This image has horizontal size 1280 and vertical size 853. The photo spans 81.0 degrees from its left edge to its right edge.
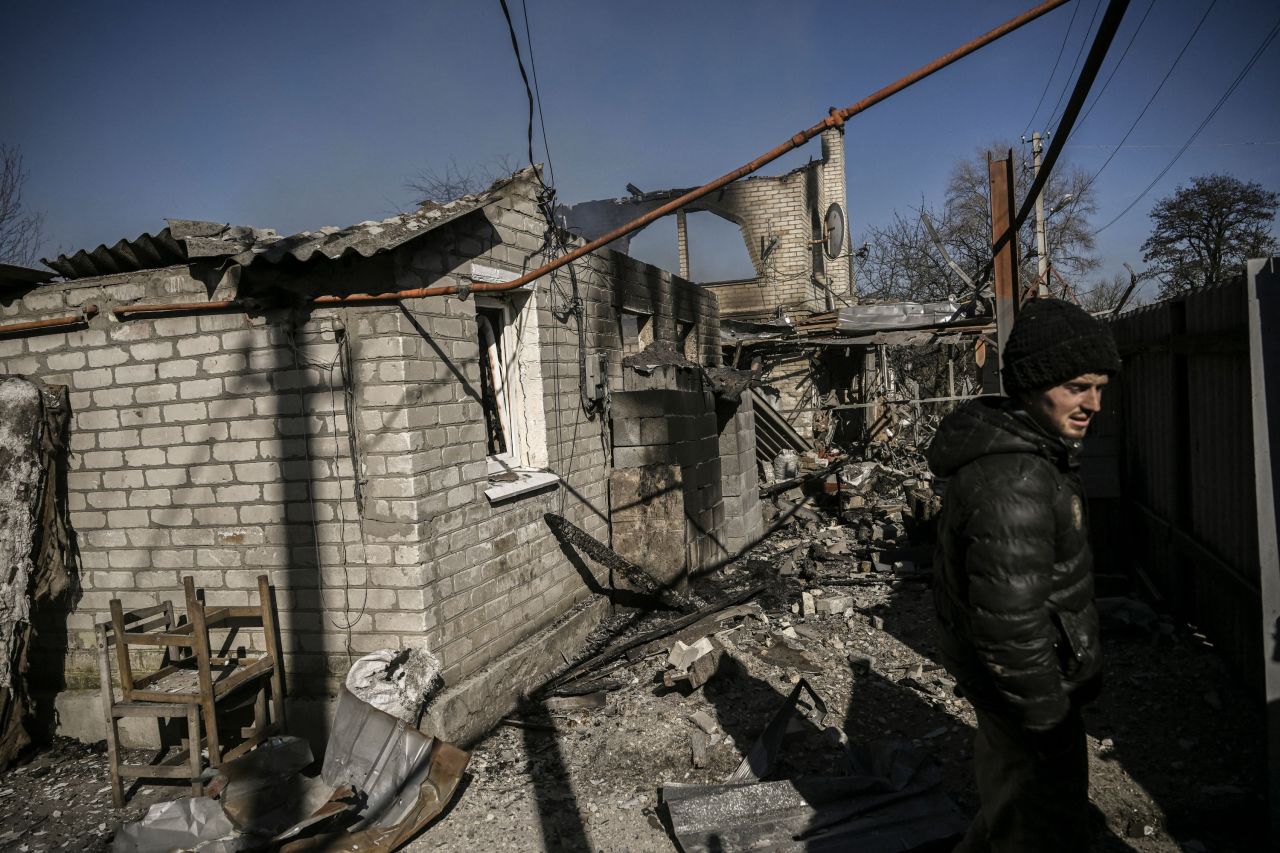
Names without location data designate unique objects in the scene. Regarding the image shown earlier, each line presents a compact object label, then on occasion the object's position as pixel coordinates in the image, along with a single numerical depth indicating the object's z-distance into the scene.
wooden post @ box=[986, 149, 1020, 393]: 5.41
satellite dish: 17.73
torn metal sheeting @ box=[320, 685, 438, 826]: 3.83
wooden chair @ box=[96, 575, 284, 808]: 4.17
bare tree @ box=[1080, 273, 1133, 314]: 34.34
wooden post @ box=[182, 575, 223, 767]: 4.12
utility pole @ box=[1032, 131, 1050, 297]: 14.14
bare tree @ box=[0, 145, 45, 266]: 14.88
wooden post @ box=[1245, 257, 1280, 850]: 3.07
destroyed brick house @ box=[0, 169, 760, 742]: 4.50
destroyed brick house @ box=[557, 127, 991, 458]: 12.97
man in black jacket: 2.05
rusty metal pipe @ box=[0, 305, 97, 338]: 4.93
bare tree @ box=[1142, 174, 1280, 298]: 22.94
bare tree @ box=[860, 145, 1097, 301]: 23.22
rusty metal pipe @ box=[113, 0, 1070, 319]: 3.05
